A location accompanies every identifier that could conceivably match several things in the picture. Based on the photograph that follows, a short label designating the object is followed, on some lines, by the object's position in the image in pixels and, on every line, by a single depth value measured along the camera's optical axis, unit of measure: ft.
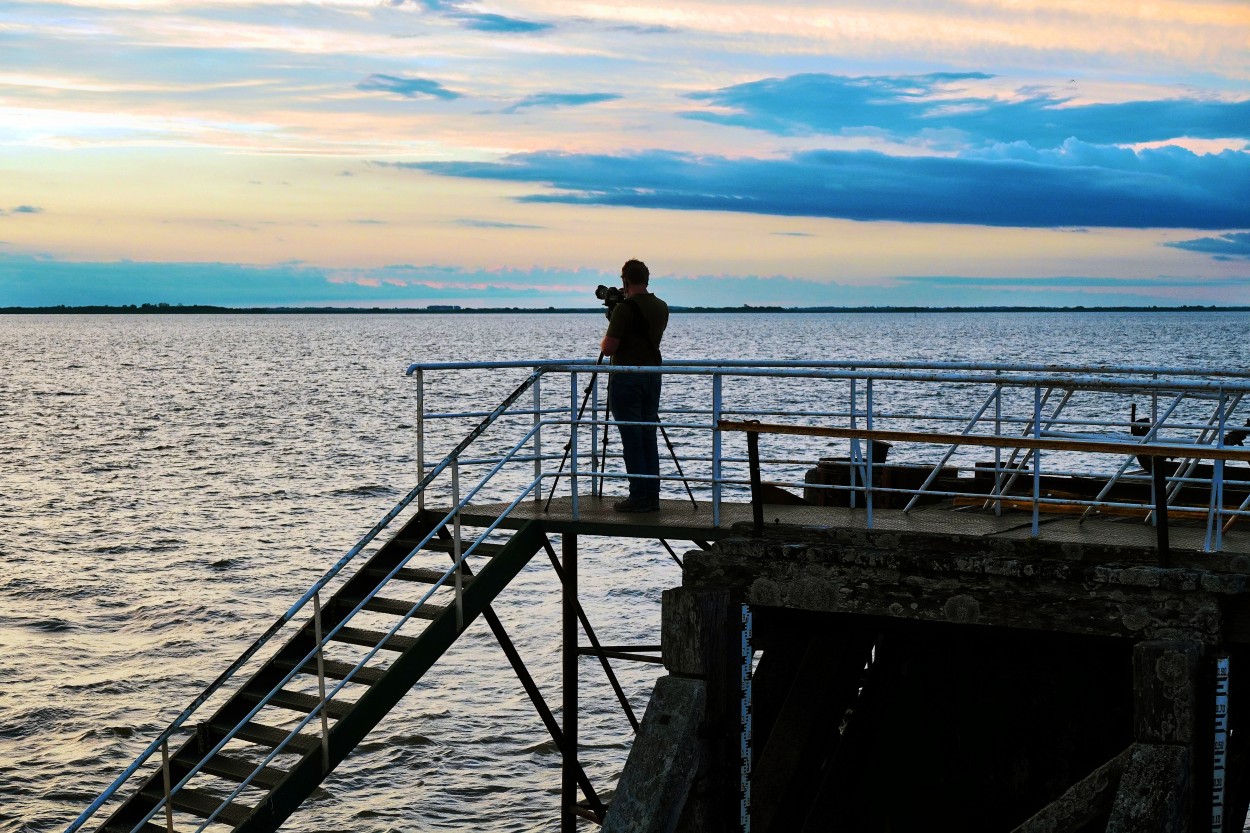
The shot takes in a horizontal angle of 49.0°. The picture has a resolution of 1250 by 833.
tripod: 32.03
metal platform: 26.70
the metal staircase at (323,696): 28.53
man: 32.31
